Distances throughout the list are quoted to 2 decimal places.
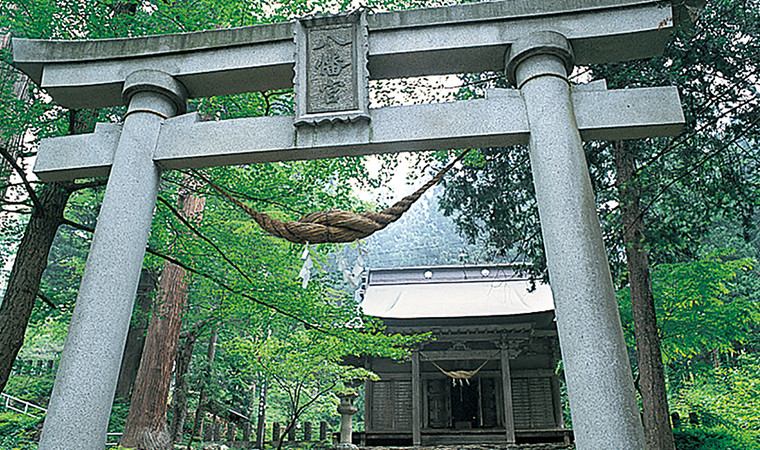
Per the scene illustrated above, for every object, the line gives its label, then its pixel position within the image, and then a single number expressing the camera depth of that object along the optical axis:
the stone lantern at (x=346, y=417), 11.11
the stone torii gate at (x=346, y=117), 2.66
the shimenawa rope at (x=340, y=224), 3.31
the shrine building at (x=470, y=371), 10.94
